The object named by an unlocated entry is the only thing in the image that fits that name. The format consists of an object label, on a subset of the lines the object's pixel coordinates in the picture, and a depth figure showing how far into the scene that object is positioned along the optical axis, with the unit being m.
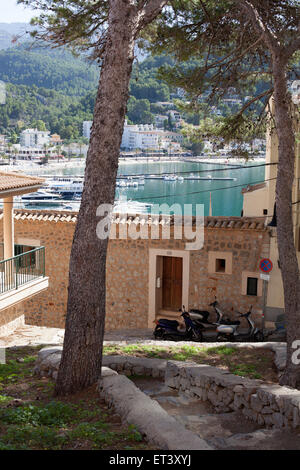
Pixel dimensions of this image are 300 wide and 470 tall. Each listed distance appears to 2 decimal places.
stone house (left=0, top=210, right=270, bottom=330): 13.11
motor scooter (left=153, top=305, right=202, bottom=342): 12.50
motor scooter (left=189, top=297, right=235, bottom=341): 12.65
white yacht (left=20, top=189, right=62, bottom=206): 54.17
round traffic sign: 12.59
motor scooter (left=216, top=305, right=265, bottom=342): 12.26
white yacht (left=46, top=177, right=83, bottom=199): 57.28
